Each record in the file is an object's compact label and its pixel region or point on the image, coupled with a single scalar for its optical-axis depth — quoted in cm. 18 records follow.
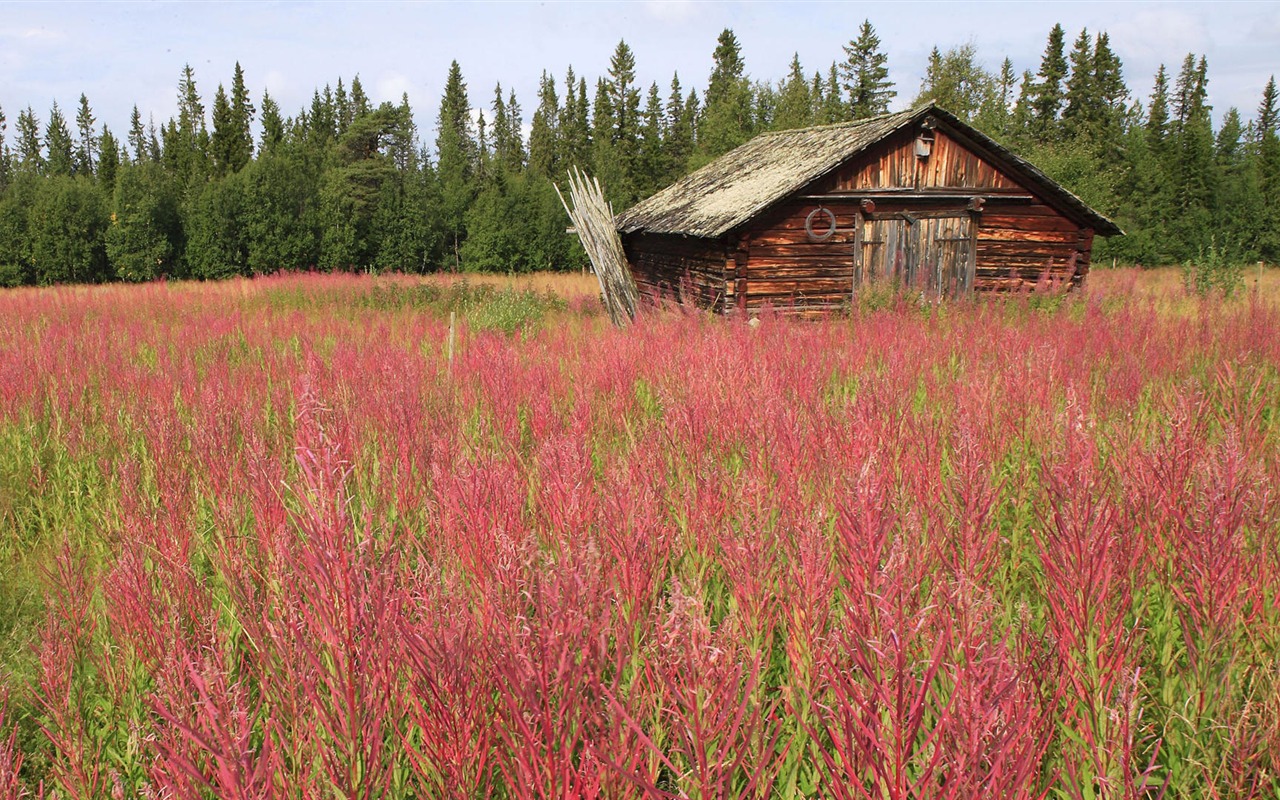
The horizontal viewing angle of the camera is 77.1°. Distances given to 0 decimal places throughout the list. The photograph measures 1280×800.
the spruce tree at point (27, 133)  9075
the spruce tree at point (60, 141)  6731
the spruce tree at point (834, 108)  5572
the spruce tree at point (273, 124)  5571
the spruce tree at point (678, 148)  5747
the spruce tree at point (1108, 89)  5382
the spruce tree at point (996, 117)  4212
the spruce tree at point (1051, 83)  5912
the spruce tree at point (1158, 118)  4629
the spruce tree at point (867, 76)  6022
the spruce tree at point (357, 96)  8592
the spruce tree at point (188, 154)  4466
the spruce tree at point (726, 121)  5234
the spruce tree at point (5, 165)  6862
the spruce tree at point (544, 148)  6281
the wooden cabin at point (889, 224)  1409
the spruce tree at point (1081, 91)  5688
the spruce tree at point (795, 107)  5484
